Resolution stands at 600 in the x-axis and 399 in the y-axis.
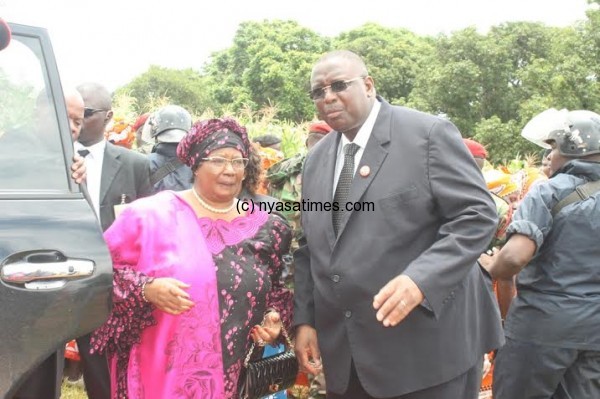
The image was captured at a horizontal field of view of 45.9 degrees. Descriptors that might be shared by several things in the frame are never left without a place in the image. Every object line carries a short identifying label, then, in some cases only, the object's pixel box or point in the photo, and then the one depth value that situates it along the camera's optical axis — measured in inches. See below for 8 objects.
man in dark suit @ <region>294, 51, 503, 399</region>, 106.9
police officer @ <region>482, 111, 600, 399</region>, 151.5
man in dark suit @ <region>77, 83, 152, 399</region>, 162.2
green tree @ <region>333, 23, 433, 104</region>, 1270.9
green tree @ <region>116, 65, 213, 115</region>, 1132.5
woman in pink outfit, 119.0
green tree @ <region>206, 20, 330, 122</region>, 1173.1
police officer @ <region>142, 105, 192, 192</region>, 184.4
